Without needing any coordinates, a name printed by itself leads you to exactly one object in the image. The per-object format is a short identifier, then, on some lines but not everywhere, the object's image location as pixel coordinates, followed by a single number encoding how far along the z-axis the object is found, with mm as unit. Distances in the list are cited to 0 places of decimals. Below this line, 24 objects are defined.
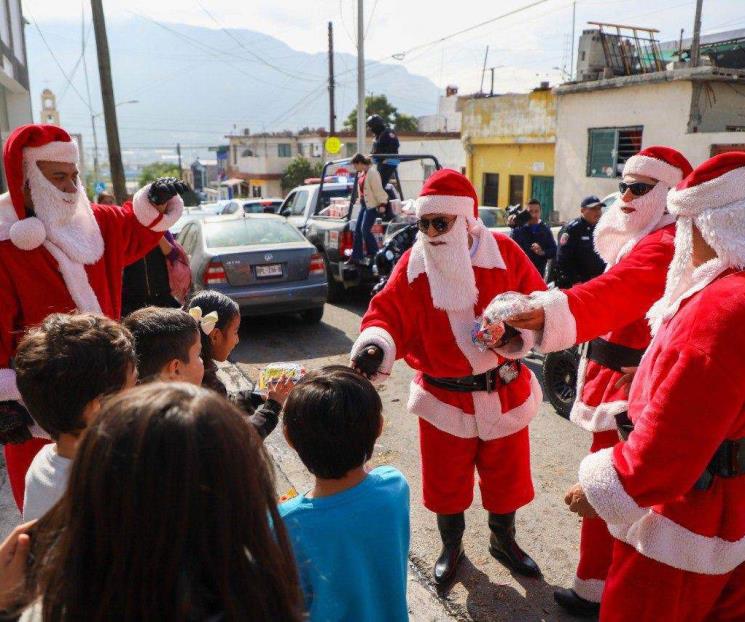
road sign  17609
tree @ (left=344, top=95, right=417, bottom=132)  42344
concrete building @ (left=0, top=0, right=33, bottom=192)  11508
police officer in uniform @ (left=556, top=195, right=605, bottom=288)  6070
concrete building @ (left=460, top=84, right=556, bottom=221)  21484
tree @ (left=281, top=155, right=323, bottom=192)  46500
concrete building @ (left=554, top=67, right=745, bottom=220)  15797
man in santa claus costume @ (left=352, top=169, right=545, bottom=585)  3100
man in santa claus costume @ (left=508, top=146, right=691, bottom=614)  2504
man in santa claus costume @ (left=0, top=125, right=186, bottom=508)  2740
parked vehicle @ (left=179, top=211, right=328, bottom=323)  7965
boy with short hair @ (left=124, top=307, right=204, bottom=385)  2365
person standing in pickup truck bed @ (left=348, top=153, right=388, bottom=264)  9070
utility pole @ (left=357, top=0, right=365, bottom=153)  16344
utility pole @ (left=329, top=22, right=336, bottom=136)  29906
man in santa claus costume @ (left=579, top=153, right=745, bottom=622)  1680
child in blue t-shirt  1721
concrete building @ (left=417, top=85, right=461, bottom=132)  42125
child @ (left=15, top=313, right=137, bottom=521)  1755
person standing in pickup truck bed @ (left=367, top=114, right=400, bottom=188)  9660
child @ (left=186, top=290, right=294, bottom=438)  2500
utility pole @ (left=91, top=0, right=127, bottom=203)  12602
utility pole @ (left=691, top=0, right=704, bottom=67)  16422
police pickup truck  9492
